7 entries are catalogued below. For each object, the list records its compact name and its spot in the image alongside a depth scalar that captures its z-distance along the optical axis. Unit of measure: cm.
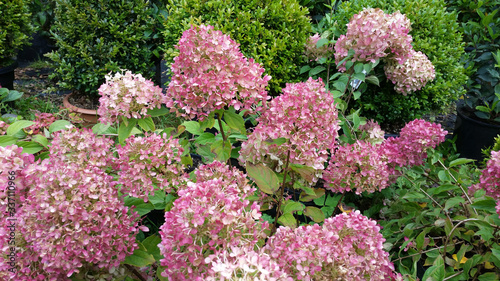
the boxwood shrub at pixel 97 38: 365
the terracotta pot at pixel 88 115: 362
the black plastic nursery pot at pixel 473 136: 356
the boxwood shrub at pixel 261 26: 281
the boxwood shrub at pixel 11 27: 378
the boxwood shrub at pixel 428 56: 304
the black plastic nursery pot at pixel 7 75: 391
